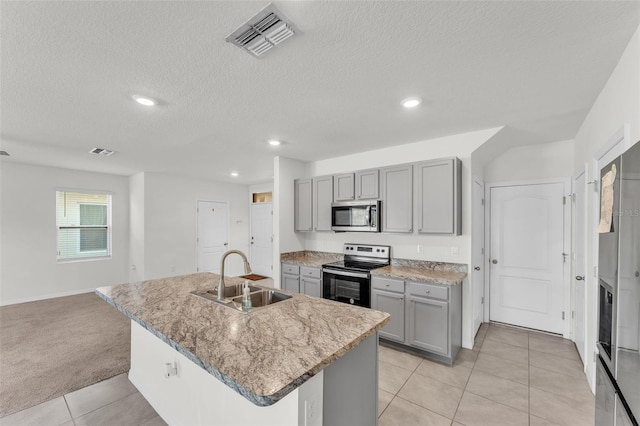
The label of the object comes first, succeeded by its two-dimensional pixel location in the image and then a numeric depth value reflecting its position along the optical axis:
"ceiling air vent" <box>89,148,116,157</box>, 4.03
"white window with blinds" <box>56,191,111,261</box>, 5.46
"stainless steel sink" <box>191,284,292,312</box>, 2.20
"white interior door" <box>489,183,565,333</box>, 3.61
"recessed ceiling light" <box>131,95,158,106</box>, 2.33
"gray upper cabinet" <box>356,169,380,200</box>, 3.74
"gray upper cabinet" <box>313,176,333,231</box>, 4.21
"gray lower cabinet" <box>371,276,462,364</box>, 2.91
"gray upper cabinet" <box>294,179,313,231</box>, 4.43
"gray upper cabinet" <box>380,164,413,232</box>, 3.46
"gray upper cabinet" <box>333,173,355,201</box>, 3.97
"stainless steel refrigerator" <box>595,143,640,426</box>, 1.02
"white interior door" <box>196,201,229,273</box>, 6.78
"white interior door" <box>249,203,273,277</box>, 7.27
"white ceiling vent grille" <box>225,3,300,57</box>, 1.39
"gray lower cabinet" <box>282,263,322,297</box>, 3.93
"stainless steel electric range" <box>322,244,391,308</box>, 3.45
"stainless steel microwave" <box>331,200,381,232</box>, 3.72
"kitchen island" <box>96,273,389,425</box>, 1.15
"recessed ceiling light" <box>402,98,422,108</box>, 2.38
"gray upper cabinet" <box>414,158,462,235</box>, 3.15
